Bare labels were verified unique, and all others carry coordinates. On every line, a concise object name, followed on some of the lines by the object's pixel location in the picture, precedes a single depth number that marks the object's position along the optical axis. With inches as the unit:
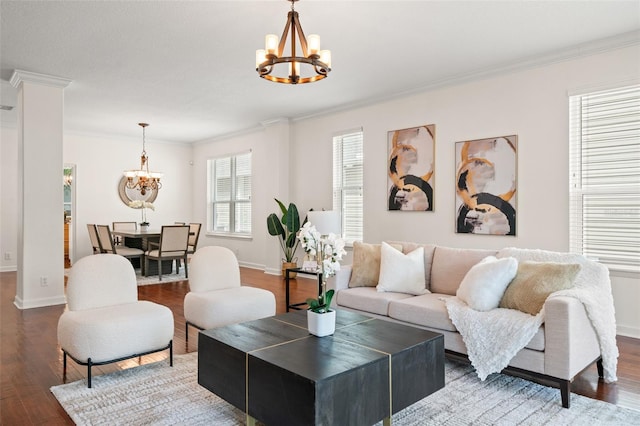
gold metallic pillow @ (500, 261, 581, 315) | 112.3
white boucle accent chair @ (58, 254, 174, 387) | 111.7
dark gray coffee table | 75.4
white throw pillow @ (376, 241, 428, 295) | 152.1
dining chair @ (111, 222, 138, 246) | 334.6
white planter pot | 99.1
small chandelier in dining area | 319.9
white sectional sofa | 102.2
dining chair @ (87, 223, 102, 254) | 294.1
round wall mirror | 370.3
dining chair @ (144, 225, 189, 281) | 276.1
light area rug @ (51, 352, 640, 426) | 93.8
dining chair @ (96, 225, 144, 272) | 274.4
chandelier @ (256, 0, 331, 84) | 112.7
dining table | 289.8
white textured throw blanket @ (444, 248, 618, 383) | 107.0
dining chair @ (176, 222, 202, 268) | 314.0
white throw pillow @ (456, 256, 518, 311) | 120.0
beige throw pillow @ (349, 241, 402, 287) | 163.5
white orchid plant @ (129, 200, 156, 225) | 331.9
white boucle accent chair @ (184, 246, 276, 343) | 140.7
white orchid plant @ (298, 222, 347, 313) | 100.3
